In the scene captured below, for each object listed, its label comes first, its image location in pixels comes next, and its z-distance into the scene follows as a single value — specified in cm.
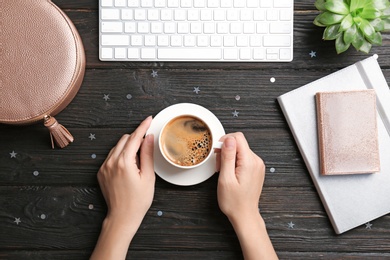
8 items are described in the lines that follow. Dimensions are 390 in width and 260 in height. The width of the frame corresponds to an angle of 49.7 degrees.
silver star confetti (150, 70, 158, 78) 92
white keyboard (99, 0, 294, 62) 89
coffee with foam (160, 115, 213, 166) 86
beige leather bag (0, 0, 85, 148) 81
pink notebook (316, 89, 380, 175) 88
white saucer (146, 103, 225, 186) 88
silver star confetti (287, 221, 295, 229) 93
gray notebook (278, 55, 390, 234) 90
